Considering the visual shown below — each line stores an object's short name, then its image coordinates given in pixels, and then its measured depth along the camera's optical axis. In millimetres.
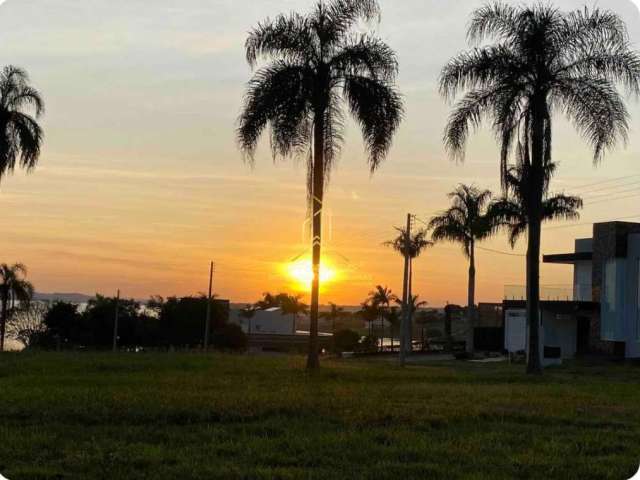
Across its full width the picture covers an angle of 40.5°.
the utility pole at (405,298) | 37719
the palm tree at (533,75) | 23641
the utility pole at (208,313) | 52700
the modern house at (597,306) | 40562
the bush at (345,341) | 64562
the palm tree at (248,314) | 97462
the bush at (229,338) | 62941
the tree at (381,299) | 83375
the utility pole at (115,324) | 54322
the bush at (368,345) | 59491
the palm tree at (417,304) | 73062
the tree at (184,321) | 64688
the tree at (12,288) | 59562
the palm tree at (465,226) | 51156
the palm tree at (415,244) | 52719
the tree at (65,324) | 62500
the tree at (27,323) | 64812
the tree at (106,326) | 62625
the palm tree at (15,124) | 27938
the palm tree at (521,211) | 38938
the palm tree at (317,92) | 21391
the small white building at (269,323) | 98375
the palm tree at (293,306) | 106925
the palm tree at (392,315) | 85125
